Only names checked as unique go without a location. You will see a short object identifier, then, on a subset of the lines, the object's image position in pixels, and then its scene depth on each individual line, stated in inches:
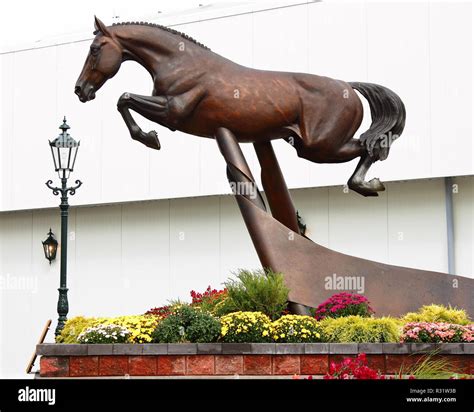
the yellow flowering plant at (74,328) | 578.6
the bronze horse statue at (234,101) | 598.9
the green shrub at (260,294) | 562.3
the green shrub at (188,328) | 528.7
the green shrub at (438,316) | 560.1
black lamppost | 788.0
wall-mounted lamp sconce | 1163.9
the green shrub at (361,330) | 522.0
